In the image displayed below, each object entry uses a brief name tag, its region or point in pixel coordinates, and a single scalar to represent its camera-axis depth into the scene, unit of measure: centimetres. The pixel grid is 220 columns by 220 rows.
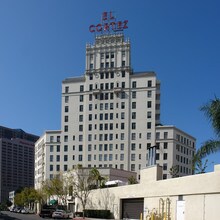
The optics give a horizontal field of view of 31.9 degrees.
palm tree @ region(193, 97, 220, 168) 2323
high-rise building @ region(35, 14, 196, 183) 9944
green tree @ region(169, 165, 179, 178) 9026
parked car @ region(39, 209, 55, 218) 5822
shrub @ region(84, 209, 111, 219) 4984
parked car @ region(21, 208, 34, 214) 8985
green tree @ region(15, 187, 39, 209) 9599
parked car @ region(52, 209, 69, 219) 5318
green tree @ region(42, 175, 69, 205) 6488
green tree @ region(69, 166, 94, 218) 5888
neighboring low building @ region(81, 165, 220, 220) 2928
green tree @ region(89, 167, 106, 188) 6197
